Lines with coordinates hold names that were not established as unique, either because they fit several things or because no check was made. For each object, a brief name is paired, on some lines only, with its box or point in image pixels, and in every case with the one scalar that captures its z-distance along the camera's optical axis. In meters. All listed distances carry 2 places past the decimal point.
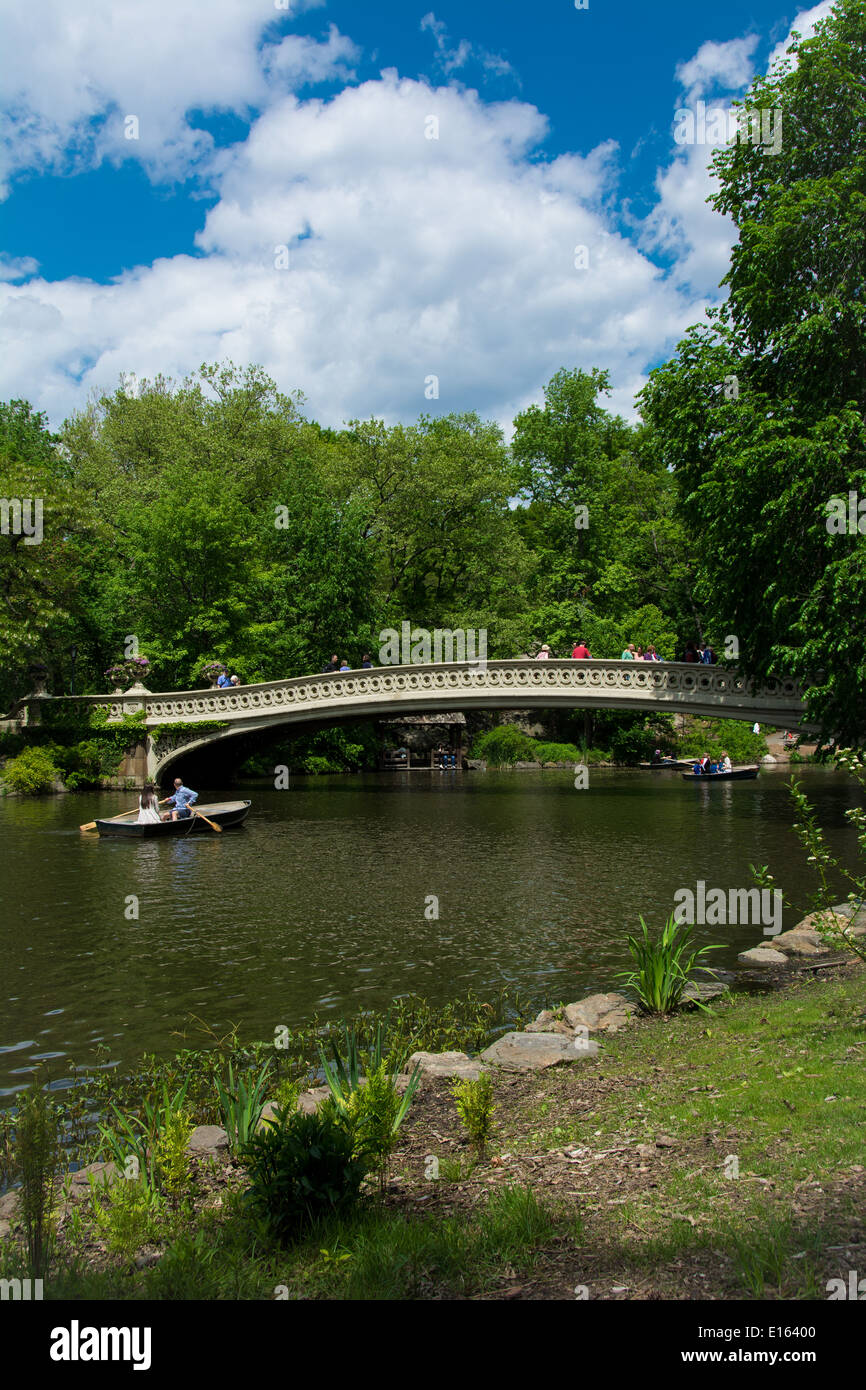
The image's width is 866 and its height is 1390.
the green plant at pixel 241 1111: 4.73
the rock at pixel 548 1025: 7.18
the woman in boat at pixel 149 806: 19.89
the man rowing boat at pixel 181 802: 20.78
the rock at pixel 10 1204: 4.30
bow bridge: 25.34
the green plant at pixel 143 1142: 4.51
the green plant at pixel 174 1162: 4.33
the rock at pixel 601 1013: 7.17
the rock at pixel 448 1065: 6.11
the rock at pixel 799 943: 9.50
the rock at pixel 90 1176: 4.58
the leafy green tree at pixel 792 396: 17.97
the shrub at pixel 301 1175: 3.72
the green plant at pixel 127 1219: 3.75
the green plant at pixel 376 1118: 4.05
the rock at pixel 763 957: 9.20
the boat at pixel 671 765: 42.21
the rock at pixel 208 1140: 4.98
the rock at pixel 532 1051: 6.17
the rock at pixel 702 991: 7.61
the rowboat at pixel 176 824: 19.62
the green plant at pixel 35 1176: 3.32
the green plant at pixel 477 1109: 4.62
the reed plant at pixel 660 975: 7.36
